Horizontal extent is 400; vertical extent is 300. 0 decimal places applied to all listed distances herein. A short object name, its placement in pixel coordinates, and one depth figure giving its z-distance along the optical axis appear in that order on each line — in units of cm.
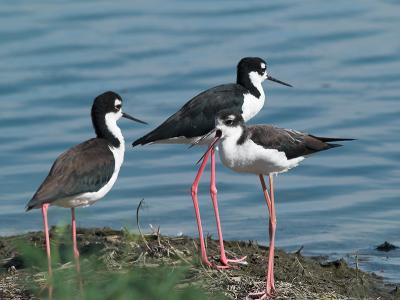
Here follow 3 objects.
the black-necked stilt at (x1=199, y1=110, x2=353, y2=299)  1680
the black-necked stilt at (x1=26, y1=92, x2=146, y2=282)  1650
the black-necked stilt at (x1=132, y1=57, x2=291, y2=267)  1986
